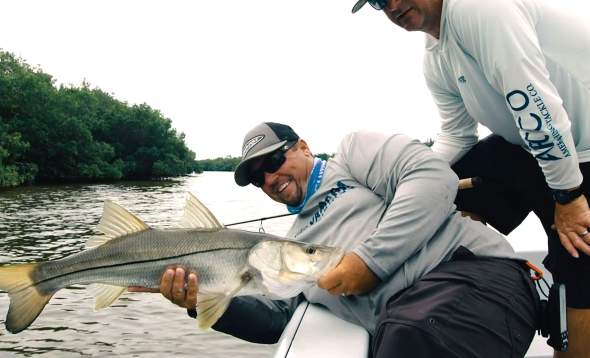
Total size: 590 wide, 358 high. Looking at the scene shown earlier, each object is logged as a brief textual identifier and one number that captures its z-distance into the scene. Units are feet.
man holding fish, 6.70
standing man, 7.56
